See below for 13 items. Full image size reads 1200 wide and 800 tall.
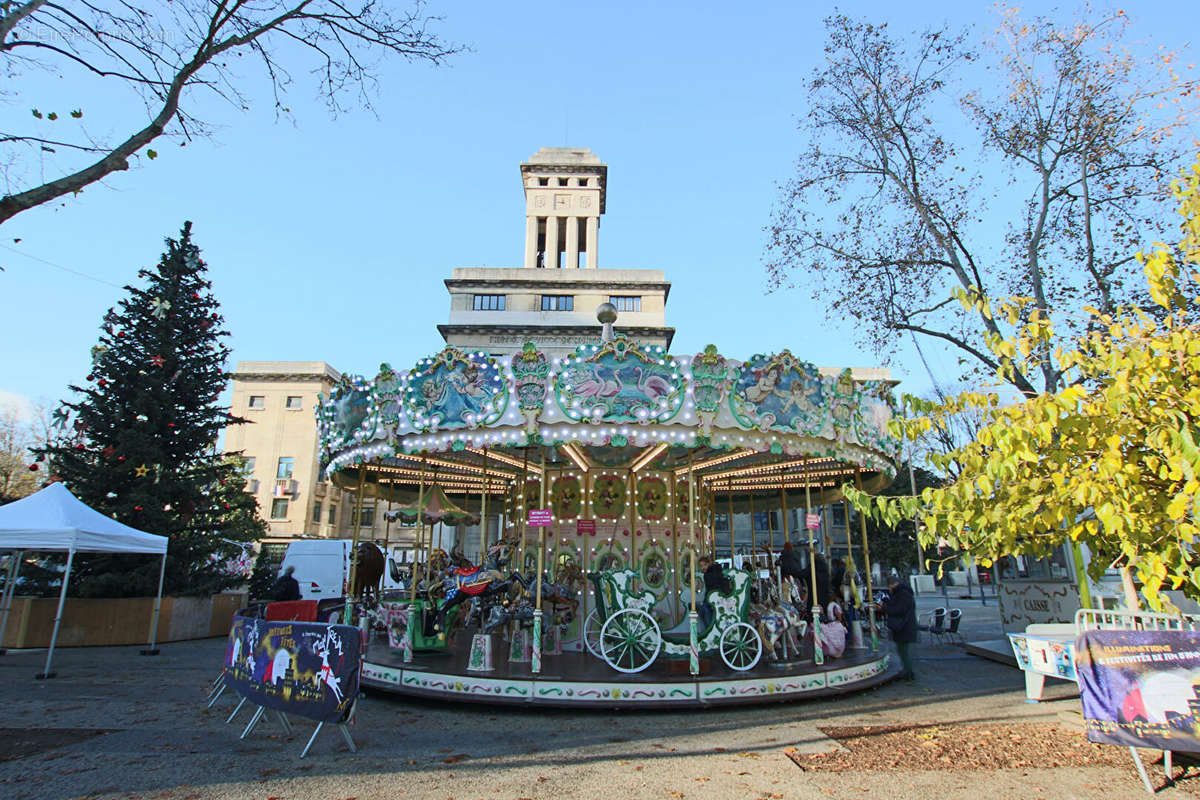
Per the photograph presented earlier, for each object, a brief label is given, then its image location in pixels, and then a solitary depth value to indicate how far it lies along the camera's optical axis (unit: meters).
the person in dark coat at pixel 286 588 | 13.51
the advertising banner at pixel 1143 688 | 5.18
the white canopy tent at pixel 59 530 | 11.12
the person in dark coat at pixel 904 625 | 10.29
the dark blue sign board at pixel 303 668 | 6.06
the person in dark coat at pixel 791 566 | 12.65
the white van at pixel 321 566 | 22.62
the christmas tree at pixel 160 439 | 16.33
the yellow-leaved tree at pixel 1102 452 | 4.88
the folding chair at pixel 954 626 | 14.99
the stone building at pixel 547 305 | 48.72
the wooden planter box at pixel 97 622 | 14.67
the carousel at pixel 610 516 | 8.32
